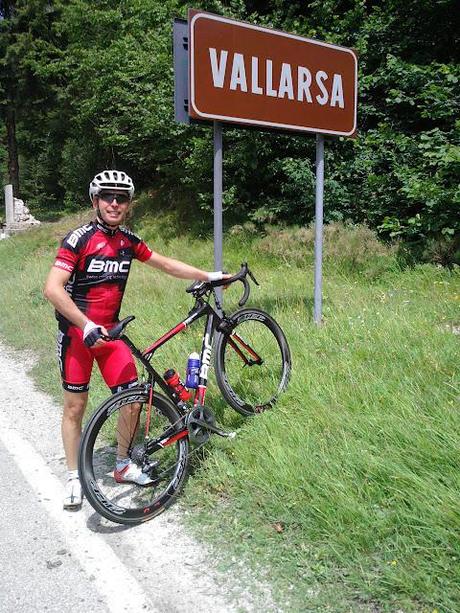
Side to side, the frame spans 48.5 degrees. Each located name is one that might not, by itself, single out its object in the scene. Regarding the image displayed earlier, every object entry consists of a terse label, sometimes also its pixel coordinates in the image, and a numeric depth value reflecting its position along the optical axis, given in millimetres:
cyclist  3074
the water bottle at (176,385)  3270
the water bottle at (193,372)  3438
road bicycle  2926
